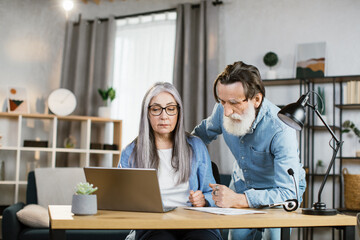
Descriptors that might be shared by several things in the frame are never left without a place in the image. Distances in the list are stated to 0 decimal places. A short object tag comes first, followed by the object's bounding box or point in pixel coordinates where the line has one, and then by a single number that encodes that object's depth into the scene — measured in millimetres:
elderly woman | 2119
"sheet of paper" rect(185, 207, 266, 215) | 1657
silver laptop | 1635
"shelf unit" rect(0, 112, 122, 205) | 4789
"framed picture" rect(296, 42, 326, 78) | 4312
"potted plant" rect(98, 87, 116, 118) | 5066
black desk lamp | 1734
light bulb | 4695
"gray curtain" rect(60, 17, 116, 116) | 5332
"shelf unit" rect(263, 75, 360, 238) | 4152
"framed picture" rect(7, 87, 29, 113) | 4871
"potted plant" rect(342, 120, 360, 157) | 4130
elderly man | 1910
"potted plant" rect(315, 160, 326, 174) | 4262
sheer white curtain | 5133
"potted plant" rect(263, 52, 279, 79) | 4484
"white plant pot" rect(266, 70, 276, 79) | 4418
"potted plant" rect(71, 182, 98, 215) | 1557
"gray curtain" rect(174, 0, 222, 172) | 4699
